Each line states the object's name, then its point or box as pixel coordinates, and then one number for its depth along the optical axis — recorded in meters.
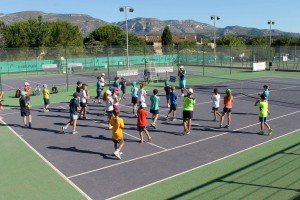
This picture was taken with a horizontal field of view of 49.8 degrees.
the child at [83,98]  16.52
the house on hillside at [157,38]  170.56
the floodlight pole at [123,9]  38.81
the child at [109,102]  14.80
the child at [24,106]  15.16
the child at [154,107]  14.80
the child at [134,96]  17.42
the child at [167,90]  19.23
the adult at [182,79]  23.92
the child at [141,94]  16.02
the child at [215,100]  15.23
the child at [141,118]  12.26
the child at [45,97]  18.67
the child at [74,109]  14.06
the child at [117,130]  10.71
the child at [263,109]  13.15
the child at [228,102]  14.22
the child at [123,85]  21.75
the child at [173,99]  15.70
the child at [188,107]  13.45
